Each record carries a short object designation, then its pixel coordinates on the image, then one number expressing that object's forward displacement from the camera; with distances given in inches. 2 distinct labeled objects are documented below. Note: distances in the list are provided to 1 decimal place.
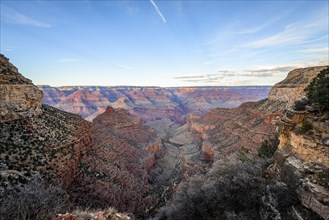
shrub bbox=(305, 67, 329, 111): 534.3
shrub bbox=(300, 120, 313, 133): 536.7
